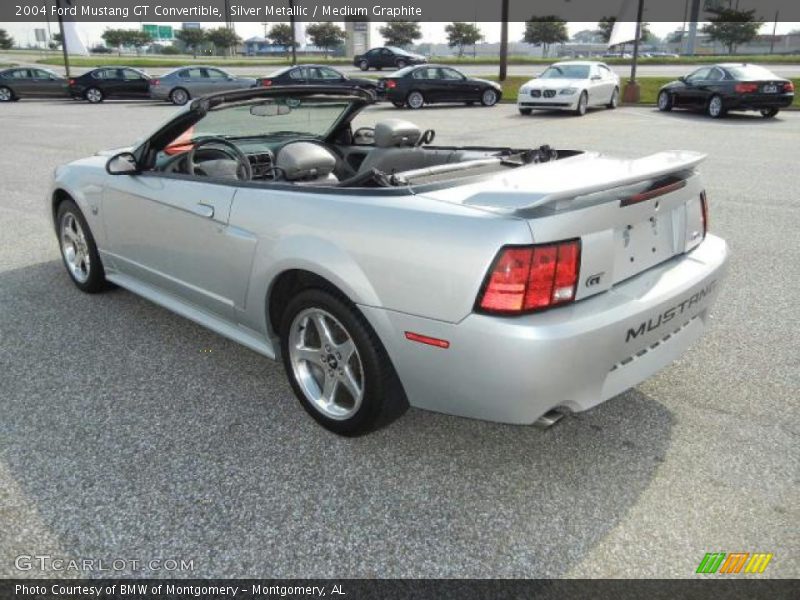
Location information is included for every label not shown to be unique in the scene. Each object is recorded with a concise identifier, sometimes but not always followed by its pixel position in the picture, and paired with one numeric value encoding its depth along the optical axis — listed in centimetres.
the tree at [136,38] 10188
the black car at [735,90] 1636
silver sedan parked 2405
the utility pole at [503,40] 2780
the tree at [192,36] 9031
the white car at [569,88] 1734
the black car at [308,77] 2241
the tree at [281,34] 9546
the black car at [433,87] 2128
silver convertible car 226
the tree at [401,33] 9156
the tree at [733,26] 7784
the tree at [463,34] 9069
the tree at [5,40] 9492
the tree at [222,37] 8812
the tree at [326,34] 9338
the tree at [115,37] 9912
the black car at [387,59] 4250
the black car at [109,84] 2556
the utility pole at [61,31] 3334
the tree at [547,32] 8703
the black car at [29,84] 2623
